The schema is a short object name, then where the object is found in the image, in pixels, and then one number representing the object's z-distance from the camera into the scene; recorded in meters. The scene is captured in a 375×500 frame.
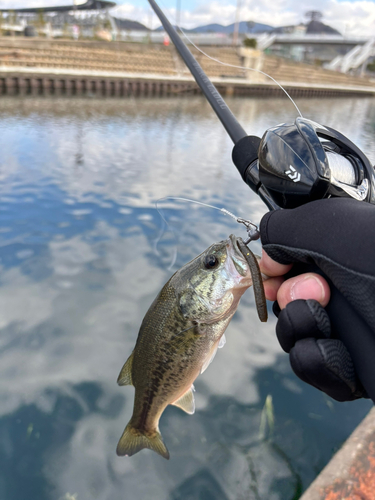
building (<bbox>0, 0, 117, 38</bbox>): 51.12
